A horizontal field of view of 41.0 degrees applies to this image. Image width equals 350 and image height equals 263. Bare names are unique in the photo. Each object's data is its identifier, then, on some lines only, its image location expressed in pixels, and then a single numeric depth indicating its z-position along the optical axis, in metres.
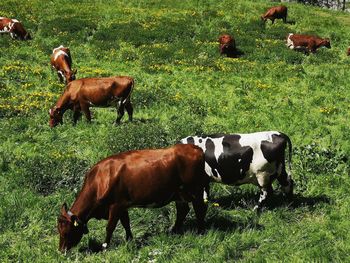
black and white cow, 9.47
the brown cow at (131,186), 7.83
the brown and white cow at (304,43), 28.14
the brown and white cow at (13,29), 26.97
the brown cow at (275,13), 34.22
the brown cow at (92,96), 14.88
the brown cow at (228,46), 26.53
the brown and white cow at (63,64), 18.95
